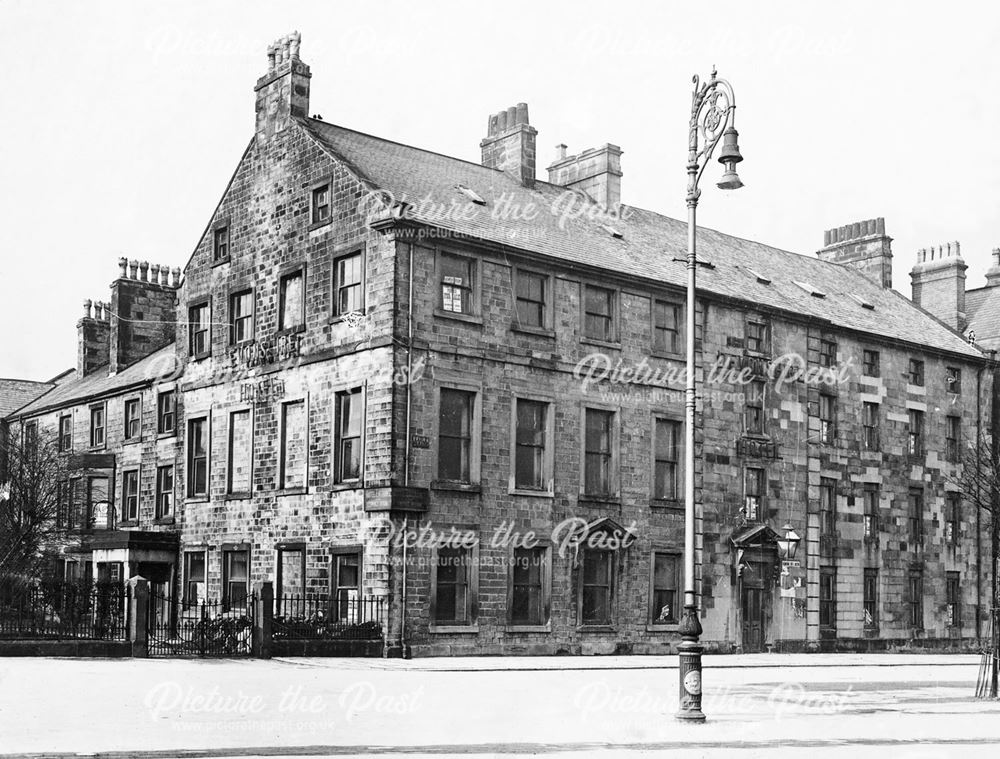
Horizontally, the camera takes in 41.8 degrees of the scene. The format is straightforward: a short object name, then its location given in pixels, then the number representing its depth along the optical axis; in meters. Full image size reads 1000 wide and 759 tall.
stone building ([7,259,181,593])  36.91
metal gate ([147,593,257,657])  25.86
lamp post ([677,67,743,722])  17.23
